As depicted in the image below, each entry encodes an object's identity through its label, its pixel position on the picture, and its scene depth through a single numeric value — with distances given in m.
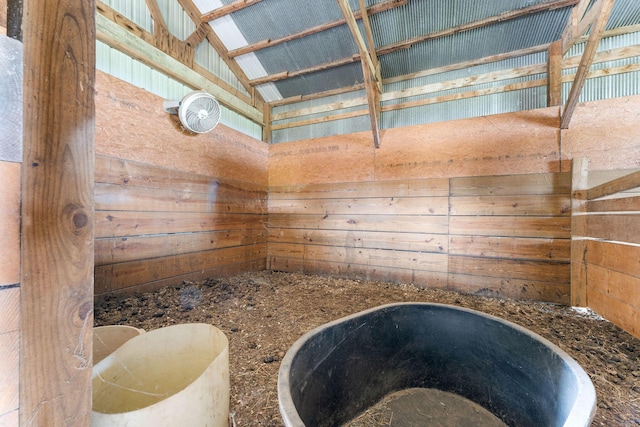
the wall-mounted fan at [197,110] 2.07
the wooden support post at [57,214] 0.42
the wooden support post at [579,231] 1.91
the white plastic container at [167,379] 0.58
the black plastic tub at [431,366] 0.84
